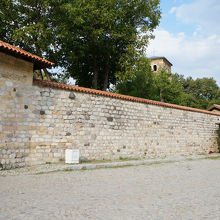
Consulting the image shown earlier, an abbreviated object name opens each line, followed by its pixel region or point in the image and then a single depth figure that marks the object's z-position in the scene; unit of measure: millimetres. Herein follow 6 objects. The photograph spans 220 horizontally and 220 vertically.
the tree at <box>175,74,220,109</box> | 45209
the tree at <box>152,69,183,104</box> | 31612
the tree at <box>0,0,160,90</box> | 14727
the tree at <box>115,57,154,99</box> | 26297
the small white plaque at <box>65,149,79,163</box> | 8734
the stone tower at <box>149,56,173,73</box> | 49500
